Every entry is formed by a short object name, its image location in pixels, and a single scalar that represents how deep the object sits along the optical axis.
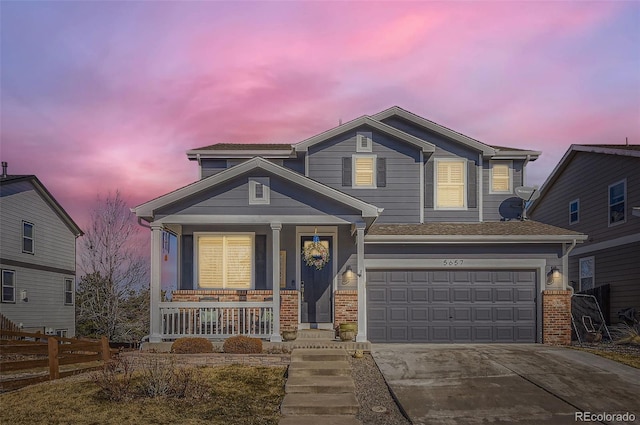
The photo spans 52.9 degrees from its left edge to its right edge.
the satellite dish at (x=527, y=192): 20.17
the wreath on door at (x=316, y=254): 17.53
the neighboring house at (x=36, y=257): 24.73
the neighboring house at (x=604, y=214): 20.75
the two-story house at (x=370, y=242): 16.44
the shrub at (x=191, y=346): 15.23
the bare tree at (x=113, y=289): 30.53
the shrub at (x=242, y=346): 15.15
